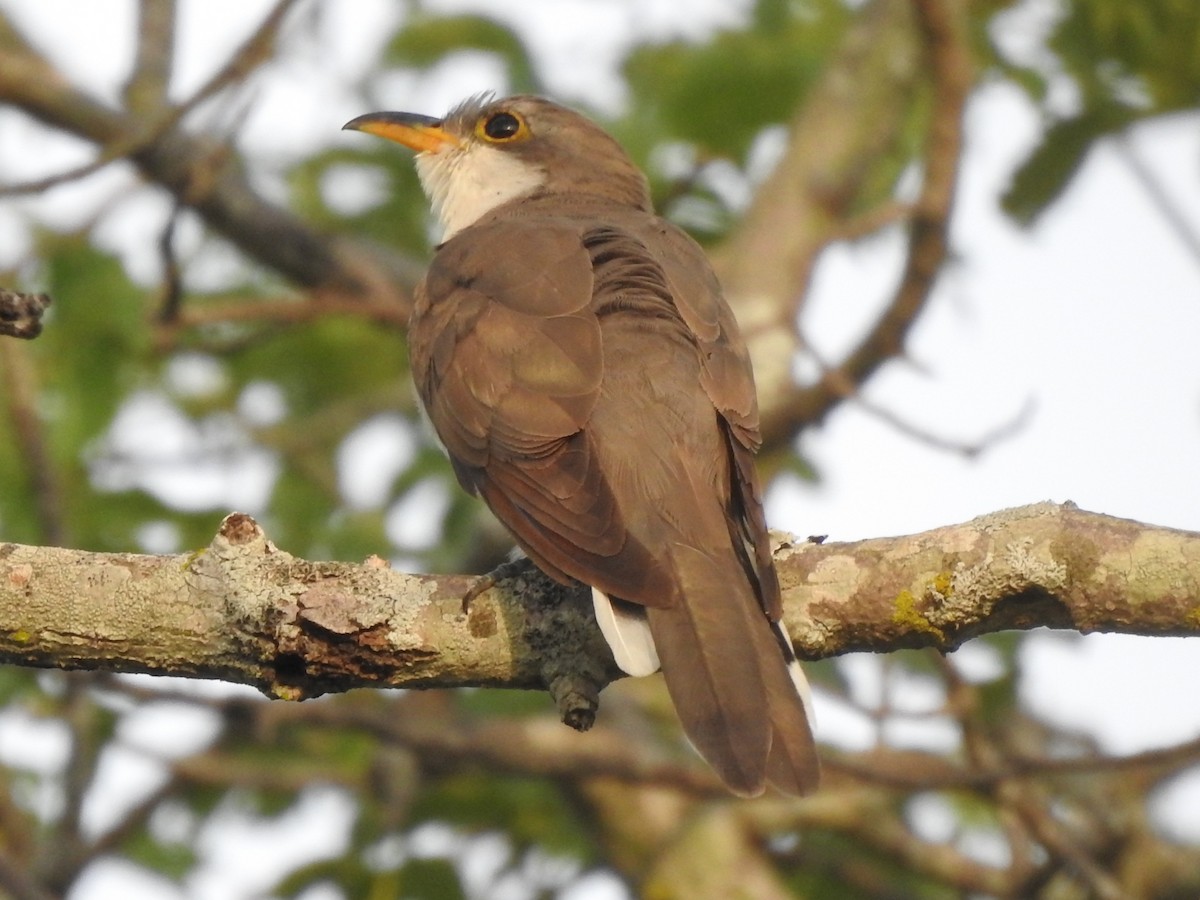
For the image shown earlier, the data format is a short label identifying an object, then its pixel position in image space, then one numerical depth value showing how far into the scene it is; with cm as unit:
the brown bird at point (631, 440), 713
